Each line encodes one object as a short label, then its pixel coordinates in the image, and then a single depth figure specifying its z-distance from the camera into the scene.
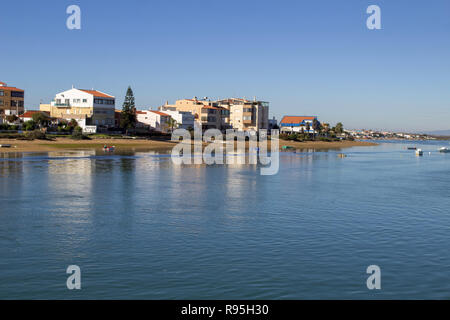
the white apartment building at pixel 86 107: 121.56
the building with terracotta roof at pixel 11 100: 125.94
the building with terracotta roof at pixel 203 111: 162.00
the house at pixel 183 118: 151.38
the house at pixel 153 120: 143.25
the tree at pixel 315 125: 194.51
